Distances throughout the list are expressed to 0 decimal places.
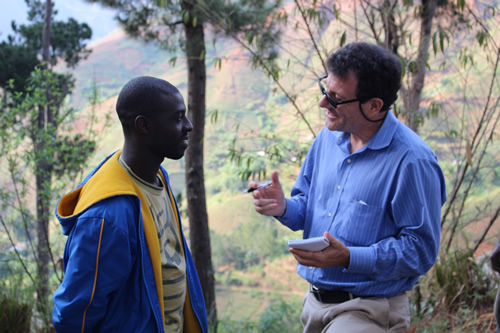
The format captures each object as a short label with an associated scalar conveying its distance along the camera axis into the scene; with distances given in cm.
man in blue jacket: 142
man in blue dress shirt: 187
